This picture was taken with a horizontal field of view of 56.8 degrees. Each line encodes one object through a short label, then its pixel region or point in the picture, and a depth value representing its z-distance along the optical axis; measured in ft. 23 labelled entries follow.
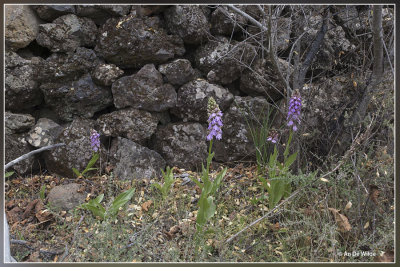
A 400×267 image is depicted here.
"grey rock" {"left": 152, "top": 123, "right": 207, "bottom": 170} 8.73
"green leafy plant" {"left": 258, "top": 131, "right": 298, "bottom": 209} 7.07
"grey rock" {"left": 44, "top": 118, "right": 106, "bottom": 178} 8.50
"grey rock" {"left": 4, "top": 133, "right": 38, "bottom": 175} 8.27
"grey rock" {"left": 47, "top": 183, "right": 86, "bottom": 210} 7.84
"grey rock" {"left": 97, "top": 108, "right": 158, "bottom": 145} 8.70
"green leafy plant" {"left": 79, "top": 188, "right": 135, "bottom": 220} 6.98
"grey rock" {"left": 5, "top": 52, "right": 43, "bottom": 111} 8.34
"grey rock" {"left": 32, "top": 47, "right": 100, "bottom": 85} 8.53
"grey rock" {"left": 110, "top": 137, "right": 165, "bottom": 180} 8.55
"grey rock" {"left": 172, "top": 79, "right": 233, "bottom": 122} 8.82
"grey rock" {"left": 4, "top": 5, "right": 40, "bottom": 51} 8.09
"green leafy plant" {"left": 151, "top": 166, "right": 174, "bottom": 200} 7.76
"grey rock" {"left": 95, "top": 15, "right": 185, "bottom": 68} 8.59
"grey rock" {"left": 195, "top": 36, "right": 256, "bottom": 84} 8.72
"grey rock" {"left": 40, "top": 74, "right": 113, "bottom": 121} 8.64
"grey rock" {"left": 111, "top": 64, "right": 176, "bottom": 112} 8.70
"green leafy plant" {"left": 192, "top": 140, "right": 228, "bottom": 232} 6.58
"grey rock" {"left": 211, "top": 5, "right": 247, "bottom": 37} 8.65
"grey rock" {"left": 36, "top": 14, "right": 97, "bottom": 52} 8.45
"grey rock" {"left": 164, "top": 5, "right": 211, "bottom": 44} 8.60
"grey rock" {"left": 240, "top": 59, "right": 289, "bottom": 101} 8.80
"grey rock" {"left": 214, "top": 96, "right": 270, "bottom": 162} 8.80
